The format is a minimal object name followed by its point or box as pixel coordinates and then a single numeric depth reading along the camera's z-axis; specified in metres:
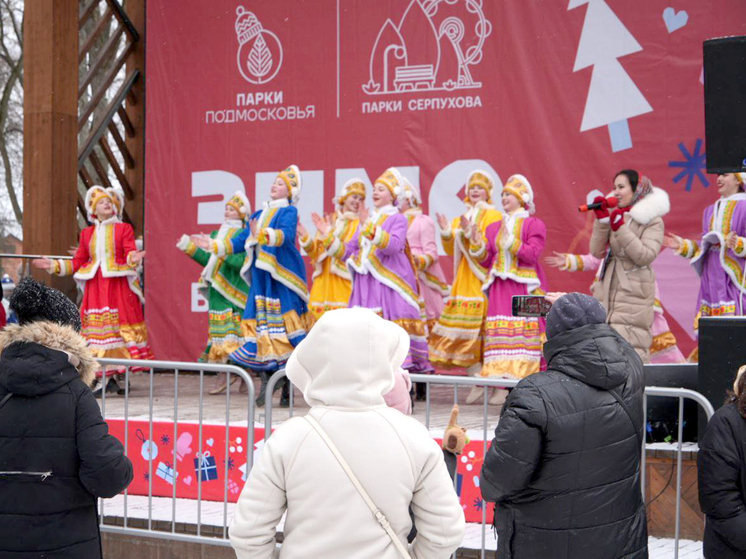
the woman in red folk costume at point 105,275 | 8.50
